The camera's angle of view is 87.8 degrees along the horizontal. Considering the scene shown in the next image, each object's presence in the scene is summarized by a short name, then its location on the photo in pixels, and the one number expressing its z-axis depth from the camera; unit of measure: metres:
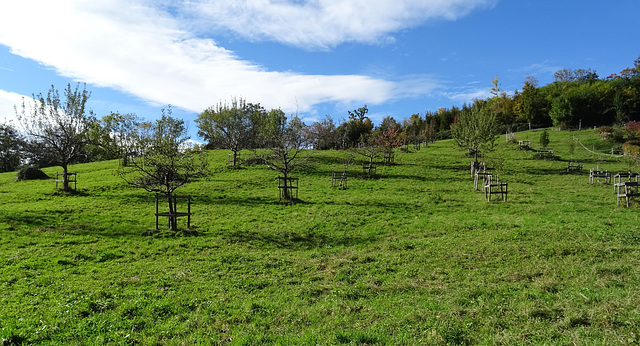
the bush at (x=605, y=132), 62.94
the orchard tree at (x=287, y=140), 30.30
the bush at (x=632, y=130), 59.97
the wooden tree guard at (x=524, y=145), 57.42
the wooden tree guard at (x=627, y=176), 32.36
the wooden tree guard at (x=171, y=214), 19.45
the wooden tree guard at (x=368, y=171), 39.85
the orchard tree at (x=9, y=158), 66.12
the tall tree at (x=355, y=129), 85.68
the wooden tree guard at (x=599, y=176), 32.54
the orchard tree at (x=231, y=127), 50.30
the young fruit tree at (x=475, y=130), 44.90
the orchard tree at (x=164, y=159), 21.16
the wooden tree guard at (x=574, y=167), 39.93
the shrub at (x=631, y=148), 48.02
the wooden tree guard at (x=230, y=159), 47.81
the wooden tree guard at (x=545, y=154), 49.15
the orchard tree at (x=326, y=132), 84.68
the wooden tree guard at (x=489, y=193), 26.39
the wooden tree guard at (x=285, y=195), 28.39
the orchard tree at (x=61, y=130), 33.69
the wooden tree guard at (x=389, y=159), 47.57
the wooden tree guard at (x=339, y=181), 34.22
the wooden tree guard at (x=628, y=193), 22.25
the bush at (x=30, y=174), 40.16
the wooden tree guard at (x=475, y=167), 38.75
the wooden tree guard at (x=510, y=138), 66.54
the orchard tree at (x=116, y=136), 32.62
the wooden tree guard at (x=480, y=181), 28.28
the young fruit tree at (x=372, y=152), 40.87
